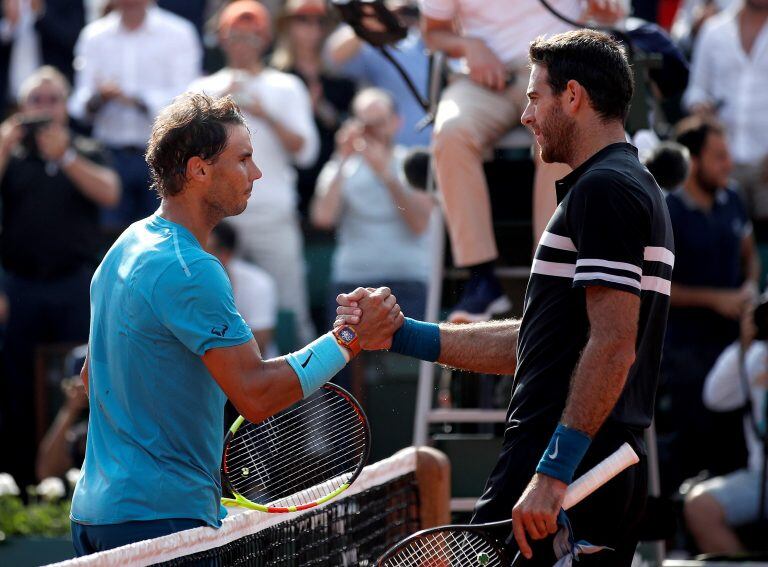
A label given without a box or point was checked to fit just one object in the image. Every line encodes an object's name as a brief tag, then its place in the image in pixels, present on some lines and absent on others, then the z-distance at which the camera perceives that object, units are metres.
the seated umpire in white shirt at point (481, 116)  12.00
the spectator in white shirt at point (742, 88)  19.45
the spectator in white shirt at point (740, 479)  15.20
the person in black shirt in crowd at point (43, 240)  18.58
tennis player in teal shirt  7.66
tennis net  7.42
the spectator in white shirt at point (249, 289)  17.75
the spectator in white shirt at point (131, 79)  19.53
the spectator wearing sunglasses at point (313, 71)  20.17
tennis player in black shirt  7.34
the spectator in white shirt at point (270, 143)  18.81
